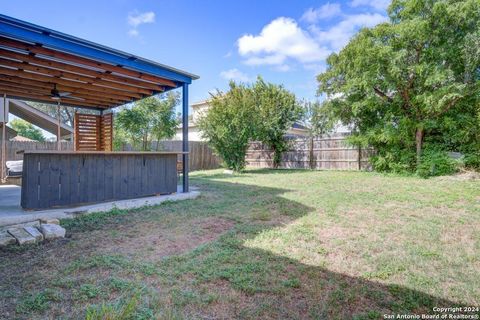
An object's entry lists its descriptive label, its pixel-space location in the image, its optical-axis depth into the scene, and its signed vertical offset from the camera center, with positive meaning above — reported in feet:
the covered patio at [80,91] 12.85 +4.77
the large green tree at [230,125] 35.88 +4.21
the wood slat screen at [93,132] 25.35 +2.30
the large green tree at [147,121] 37.17 +4.78
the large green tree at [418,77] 25.93 +8.02
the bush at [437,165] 26.91 -0.62
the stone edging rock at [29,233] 10.11 -2.92
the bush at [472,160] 26.53 -0.10
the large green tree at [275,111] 43.68 +7.36
